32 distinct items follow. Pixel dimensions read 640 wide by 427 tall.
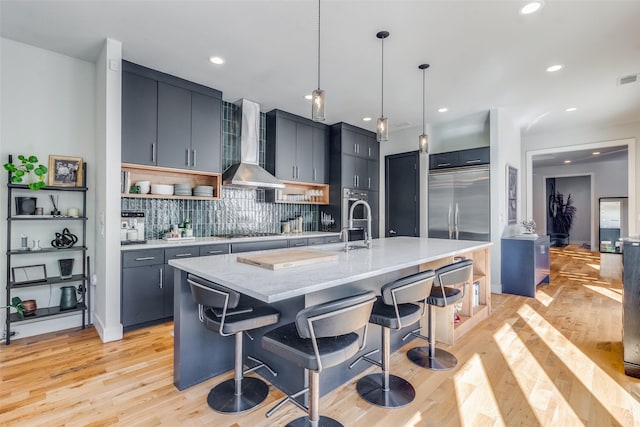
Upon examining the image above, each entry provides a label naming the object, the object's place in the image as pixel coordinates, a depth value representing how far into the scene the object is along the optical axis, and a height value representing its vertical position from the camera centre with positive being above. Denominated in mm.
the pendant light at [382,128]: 2943 +807
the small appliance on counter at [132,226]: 3463 -143
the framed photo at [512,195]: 5042 +325
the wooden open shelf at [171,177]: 3590 +466
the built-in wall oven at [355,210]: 5496 +74
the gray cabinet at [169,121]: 3342 +1063
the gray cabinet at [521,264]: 4477 -729
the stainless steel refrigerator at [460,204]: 4902 +173
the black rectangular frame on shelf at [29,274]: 2945 -572
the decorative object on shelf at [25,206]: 2904 +66
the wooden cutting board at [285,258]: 1893 -292
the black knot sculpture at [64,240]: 3082 -264
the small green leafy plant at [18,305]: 2811 -821
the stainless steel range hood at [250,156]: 4324 +840
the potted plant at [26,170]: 2777 +385
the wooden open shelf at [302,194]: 4980 +340
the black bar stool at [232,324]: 1725 -629
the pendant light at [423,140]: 3395 +802
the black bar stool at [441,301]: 2328 -654
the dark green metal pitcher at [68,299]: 3088 -838
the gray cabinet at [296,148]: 4895 +1074
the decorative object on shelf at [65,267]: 3088 -529
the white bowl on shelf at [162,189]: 3723 +287
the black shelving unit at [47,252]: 2811 -477
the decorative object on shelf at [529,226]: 5047 -187
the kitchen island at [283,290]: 1583 -498
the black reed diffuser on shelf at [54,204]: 3084 +91
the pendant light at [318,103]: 2260 +790
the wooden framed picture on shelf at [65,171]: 3064 +415
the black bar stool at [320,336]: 1384 -624
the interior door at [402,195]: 5727 +354
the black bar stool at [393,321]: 1877 -652
